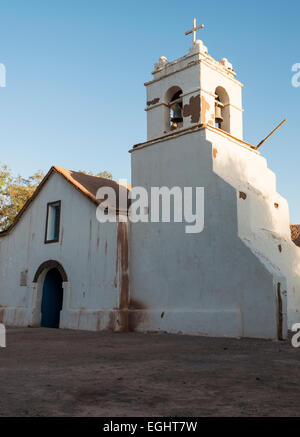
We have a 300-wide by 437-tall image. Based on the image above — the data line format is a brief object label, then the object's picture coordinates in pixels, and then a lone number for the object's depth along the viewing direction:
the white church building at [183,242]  10.73
